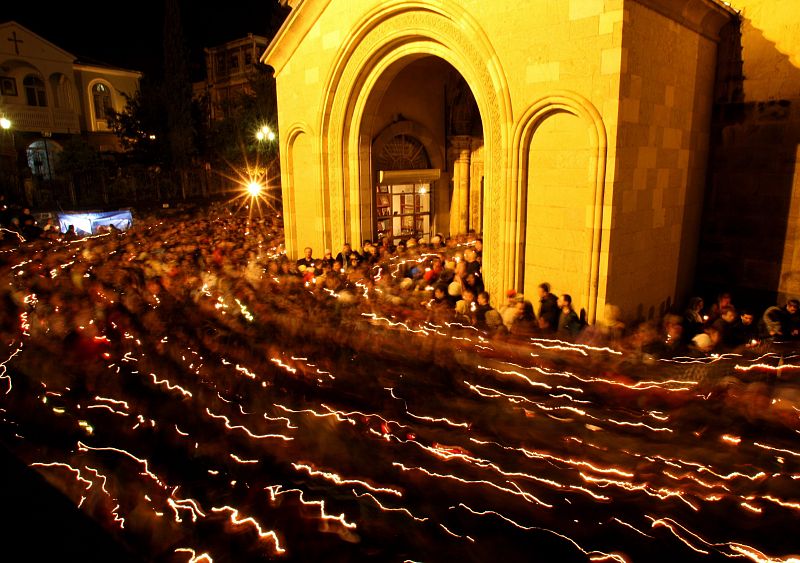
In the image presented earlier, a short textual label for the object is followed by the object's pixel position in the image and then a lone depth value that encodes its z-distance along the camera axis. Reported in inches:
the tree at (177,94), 1008.2
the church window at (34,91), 1135.6
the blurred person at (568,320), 289.3
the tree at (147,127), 1007.0
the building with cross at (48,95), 1096.2
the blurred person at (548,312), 297.3
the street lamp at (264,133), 989.2
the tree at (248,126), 986.1
